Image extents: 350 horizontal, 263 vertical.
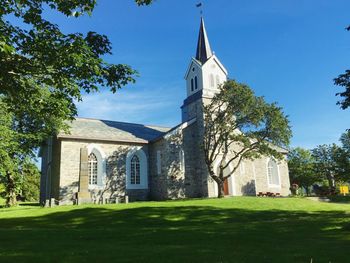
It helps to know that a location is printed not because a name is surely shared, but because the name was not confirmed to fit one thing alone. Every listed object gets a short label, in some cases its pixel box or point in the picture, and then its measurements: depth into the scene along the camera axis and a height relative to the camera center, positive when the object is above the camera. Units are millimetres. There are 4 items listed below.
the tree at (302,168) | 51750 +3596
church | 28672 +3152
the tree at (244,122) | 28328 +5948
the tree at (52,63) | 9070 +3747
